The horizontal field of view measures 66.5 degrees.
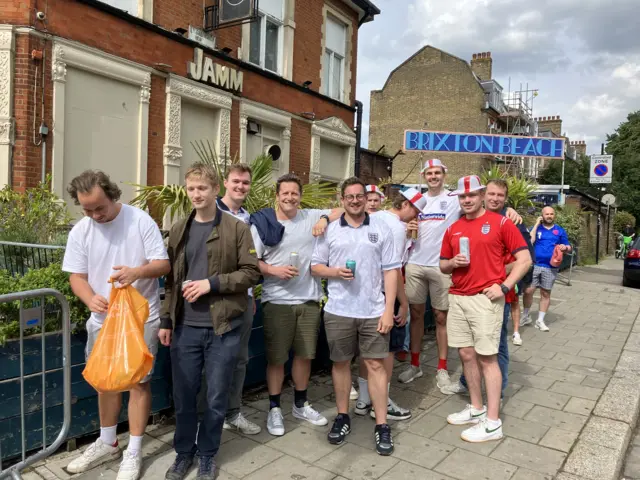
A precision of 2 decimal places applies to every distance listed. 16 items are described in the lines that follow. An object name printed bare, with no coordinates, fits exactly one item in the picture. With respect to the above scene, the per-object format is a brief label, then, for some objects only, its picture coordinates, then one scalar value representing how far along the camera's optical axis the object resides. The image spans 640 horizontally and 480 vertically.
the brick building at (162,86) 6.93
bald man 7.40
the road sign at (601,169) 19.32
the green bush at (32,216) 4.42
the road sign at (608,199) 21.69
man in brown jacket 3.00
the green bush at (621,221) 32.09
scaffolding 35.84
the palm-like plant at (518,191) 11.85
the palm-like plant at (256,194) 5.72
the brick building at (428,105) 33.47
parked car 13.12
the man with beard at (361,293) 3.49
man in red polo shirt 3.64
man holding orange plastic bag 2.81
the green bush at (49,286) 3.15
